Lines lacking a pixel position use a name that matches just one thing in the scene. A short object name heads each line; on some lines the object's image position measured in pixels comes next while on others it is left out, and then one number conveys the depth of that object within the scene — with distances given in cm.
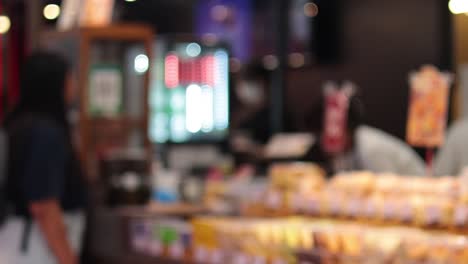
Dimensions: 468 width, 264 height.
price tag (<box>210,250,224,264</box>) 426
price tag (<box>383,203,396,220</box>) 395
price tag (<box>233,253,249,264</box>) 412
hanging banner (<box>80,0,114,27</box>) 648
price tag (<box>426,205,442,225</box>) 376
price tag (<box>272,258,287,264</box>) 392
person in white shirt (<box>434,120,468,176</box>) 395
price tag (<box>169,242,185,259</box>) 455
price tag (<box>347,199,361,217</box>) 411
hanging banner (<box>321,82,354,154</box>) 473
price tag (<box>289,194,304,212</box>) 437
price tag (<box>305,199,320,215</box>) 429
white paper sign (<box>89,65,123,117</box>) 621
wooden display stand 610
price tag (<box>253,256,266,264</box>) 402
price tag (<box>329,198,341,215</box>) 419
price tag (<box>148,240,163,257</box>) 477
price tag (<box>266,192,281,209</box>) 451
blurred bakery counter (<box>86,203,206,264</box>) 462
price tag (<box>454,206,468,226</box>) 366
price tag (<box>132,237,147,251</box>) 497
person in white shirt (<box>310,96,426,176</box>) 427
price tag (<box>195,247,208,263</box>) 436
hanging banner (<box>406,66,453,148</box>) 405
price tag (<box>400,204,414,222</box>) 387
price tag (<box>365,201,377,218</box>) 403
